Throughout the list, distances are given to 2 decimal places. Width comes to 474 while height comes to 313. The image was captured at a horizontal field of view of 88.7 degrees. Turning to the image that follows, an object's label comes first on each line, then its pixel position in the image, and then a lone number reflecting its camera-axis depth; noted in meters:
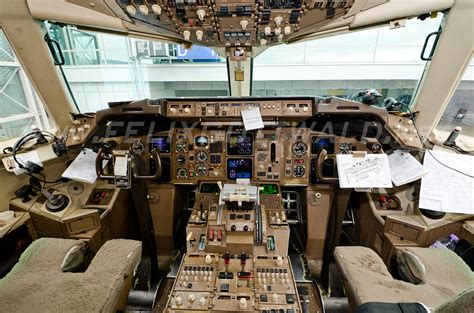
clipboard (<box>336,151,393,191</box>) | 1.67
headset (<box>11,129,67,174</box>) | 1.98
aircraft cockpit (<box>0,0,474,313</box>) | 1.37
